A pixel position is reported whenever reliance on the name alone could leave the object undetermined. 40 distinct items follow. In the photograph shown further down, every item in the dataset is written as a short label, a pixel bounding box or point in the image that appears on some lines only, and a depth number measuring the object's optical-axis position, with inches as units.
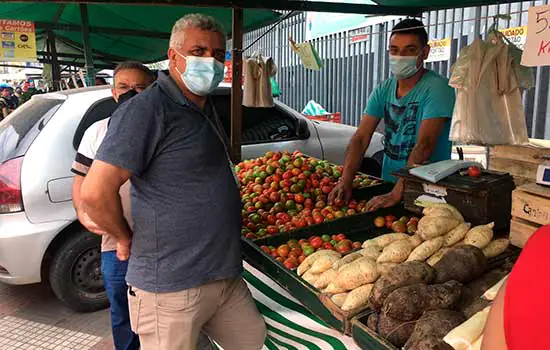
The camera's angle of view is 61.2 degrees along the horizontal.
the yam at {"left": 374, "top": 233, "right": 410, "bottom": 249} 85.3
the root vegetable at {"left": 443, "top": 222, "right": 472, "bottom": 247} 83.0
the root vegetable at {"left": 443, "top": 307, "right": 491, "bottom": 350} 49.4
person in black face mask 95.8
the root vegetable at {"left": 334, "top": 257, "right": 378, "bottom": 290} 73.6
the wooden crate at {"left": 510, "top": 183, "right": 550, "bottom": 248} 75.4
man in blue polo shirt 71.3
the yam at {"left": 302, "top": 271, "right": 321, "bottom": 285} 79.7
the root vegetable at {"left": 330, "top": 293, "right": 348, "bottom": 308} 71.2
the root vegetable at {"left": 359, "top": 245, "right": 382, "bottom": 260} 81.2
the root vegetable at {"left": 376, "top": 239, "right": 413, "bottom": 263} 78.0
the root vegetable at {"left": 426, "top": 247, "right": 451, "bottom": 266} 76.1
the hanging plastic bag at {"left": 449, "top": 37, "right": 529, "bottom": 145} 117.5
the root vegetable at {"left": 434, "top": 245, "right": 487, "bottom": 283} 69.3
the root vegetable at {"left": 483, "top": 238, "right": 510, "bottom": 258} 80.0
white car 143.7
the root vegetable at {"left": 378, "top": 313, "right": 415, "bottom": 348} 59.6
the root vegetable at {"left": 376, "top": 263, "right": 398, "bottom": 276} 75.0
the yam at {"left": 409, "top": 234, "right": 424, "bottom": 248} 82.1
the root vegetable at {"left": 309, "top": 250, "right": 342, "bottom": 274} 81.7
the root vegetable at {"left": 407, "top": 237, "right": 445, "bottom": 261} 77.3
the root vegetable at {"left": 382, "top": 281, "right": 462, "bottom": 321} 60.6
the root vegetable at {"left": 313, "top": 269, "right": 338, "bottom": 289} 77.1
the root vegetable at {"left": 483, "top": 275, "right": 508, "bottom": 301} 58.4
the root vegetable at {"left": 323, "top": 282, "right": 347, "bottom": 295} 73.9
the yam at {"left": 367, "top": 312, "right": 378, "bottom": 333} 63.0
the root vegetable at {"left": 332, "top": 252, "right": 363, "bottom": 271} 80.2
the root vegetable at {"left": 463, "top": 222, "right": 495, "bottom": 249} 80.2
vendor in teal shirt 120.6
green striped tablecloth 77.1
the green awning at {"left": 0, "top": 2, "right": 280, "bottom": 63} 282.2
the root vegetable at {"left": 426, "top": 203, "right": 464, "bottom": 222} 89.6
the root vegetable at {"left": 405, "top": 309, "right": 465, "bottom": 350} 53.9
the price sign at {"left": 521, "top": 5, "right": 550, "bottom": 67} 87.4
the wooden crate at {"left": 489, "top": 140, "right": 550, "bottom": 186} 130.2
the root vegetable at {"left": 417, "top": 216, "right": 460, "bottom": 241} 83.3
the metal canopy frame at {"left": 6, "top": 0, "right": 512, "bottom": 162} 141.9
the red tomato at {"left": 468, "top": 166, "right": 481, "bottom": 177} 98.2
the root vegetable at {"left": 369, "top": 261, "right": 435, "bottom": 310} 65.1
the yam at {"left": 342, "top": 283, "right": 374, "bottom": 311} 69.1
